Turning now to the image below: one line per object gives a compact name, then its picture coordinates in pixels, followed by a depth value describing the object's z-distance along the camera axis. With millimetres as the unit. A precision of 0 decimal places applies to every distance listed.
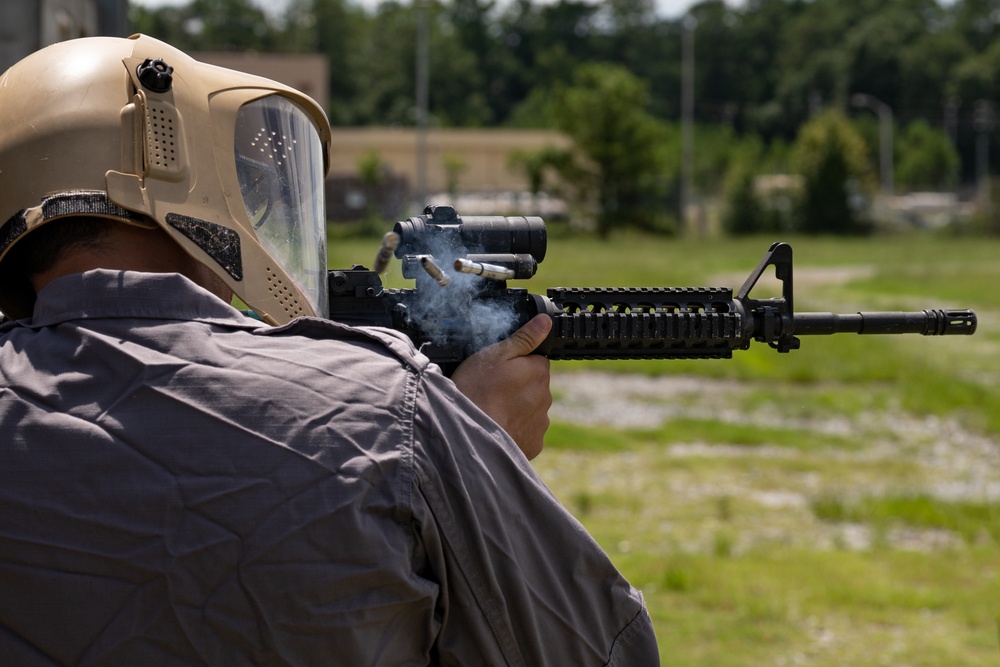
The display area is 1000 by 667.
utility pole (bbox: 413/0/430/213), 37562
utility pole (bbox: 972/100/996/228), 93688
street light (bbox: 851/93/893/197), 76812
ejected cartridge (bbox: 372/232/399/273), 2143
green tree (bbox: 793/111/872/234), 49781
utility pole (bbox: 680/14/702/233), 51031
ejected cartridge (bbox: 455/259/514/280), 2157
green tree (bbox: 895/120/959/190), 78312
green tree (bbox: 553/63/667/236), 52562
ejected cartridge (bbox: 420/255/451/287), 2133
